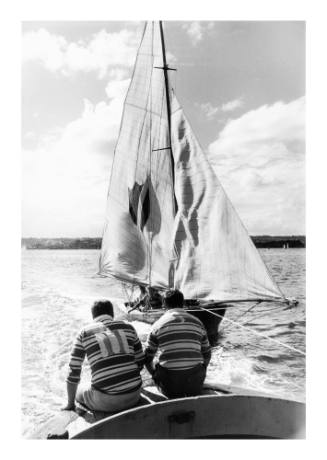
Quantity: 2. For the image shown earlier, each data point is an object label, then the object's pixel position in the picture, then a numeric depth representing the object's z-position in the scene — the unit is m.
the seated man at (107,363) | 3.37
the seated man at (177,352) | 3.63
